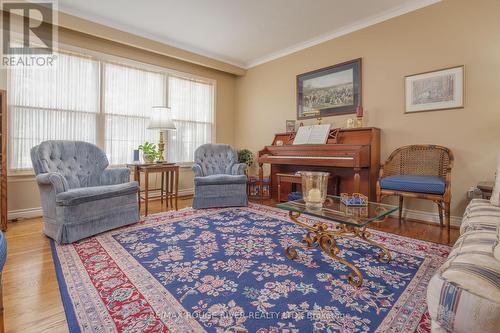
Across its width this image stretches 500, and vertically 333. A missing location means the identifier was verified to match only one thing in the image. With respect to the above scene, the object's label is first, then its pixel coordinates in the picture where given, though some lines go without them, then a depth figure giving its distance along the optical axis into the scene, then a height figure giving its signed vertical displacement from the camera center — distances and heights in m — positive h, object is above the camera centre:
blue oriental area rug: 1.26 -0.76
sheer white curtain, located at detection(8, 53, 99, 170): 3.24 +0.84
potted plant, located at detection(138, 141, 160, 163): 3.76 +0.18
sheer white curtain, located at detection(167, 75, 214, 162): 4.73 +0.99
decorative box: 1.99 -0.28
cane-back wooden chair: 2.55 -0.11
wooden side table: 3.41 -0.06
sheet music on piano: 3.77 +0.49
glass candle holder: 2.02 -0.19
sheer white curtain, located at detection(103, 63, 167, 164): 3.97 +0.98
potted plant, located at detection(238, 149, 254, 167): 5.07 +0.16
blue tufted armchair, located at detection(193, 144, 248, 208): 3.60 -0.20
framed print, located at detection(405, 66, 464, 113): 2.91 +0.93
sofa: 0.77 -0.41
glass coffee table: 1.64 -0.36
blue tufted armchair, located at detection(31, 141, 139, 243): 2.29 -0.27
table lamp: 3.77 +0.69
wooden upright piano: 3.24 +0.13
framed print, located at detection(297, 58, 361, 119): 3.78 +1.22
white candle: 2.02 -0.24
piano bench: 3.74 -0.23
